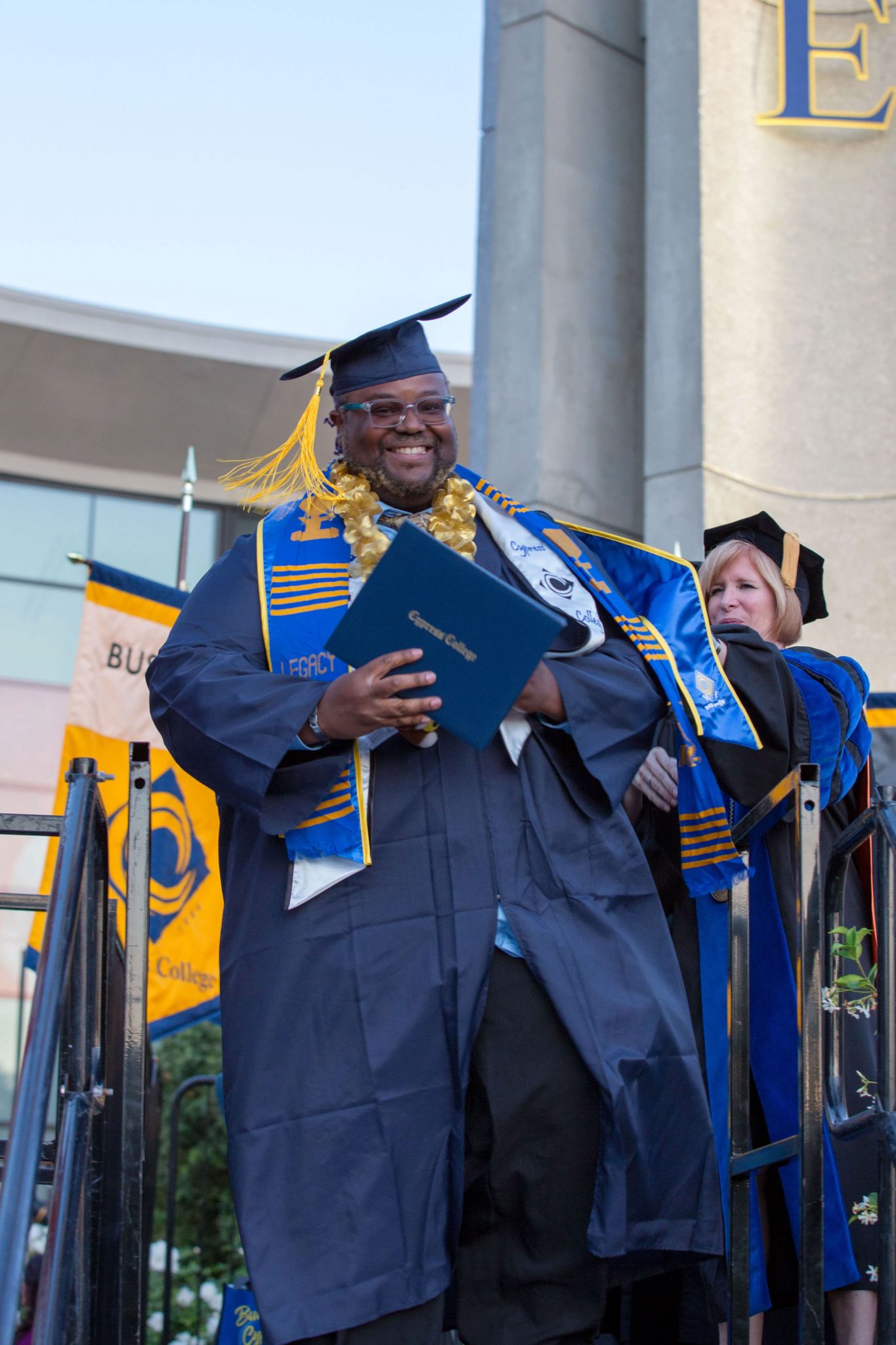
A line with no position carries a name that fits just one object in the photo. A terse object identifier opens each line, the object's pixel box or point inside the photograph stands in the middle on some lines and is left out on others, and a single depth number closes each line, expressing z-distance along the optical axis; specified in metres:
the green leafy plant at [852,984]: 2.72
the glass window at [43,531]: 13.62
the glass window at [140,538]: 13.87
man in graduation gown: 2.42
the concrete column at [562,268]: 5.95
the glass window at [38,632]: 13.55
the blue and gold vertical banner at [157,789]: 5.47
